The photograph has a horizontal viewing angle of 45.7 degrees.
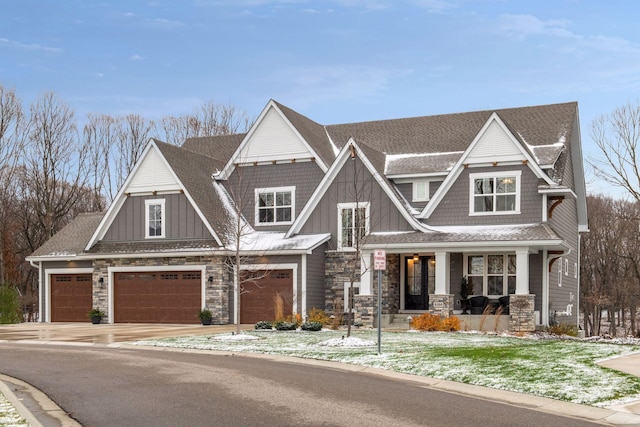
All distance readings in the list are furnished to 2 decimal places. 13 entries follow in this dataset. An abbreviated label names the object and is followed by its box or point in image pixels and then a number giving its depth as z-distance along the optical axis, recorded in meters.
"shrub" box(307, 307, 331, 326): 28.07
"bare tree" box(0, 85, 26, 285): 46.81
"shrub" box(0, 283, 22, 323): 35.16
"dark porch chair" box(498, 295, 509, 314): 27.88
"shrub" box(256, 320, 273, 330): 26.34
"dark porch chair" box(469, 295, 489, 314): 28.12
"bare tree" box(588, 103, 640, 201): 36.16
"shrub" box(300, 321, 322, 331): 25.59
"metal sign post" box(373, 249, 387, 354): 17.56
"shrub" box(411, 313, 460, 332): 25.83
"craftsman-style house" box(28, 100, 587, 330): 28.34
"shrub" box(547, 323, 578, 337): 26.86
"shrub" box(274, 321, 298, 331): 25.69
